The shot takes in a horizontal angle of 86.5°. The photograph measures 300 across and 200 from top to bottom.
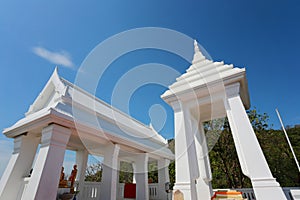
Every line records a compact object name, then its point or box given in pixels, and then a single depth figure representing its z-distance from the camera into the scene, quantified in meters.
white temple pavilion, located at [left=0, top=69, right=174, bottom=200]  4.58
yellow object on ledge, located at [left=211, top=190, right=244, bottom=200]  2.81
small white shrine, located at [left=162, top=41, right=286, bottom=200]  2.39
